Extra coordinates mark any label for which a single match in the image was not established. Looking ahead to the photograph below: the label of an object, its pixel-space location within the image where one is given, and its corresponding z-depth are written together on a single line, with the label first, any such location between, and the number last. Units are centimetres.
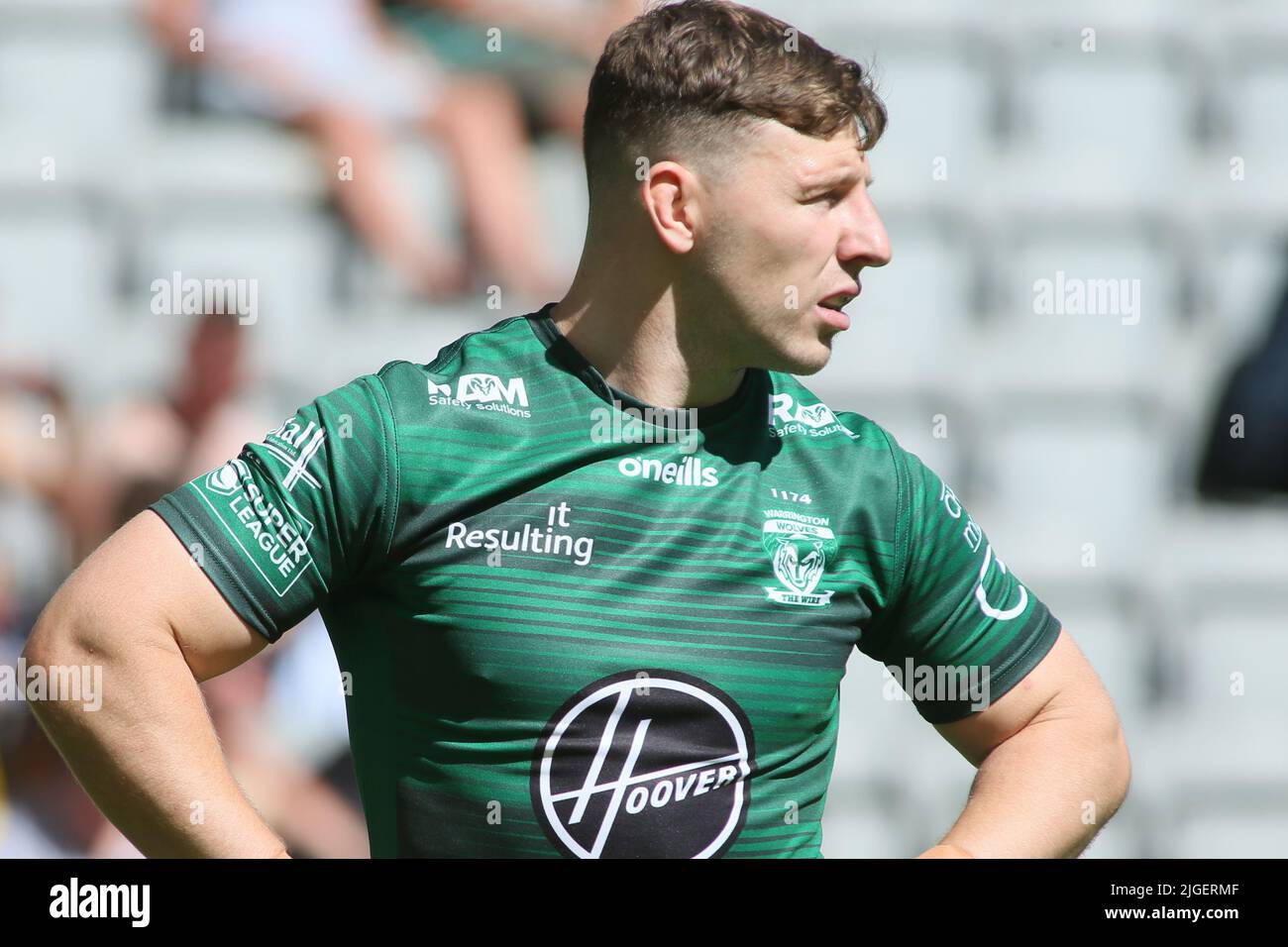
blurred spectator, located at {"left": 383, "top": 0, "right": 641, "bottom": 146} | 718
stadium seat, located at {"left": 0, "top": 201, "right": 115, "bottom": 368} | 704
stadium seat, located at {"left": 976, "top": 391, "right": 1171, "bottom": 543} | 742
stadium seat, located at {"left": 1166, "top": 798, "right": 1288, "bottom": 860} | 723
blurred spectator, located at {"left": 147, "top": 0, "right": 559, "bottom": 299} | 708
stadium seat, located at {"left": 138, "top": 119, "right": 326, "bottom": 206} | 721
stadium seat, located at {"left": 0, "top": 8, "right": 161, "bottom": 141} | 726
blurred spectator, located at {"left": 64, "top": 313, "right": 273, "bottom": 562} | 639
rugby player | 289
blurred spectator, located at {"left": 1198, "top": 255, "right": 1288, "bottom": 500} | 739
